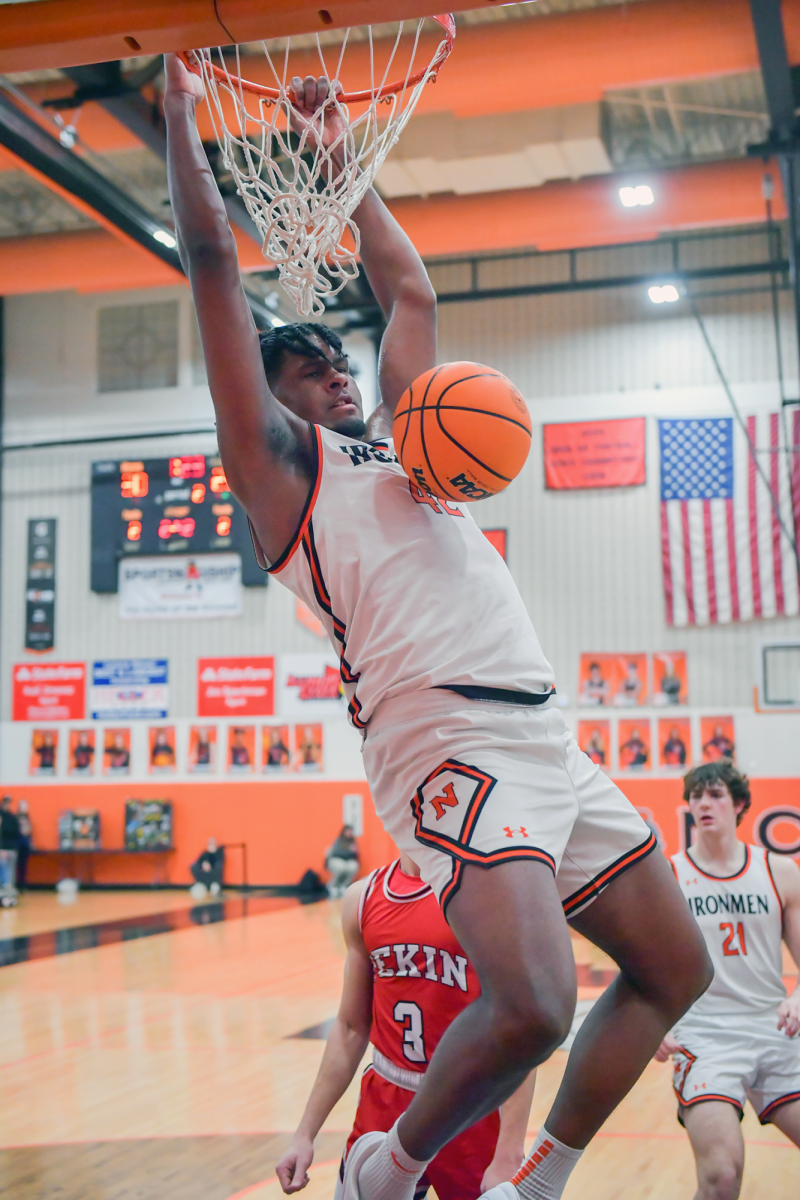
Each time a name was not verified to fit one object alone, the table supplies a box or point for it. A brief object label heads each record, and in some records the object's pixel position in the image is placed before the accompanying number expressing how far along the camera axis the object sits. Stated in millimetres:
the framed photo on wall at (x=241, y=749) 16297
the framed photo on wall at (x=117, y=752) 16719
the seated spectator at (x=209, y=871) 15773
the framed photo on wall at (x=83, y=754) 16859
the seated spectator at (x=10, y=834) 15969
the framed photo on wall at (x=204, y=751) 16422
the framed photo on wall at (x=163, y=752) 16578
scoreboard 16047
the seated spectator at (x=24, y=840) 16469
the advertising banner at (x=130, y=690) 16703
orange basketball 2299
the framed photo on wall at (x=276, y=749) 16172
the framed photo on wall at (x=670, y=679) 14789
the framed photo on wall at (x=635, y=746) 14734
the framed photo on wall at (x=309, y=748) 16047
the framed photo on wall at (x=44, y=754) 17000
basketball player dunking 2029
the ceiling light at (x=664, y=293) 13625
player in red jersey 2980
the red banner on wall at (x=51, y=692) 16969
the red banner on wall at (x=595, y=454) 15289
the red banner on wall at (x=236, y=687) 16297
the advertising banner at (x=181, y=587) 16469
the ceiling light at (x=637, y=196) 11914
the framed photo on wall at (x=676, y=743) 14617
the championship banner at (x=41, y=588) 17125
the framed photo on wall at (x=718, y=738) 14477
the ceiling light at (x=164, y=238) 12148
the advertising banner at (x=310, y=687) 16062
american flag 14398
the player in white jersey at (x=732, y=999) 3680
